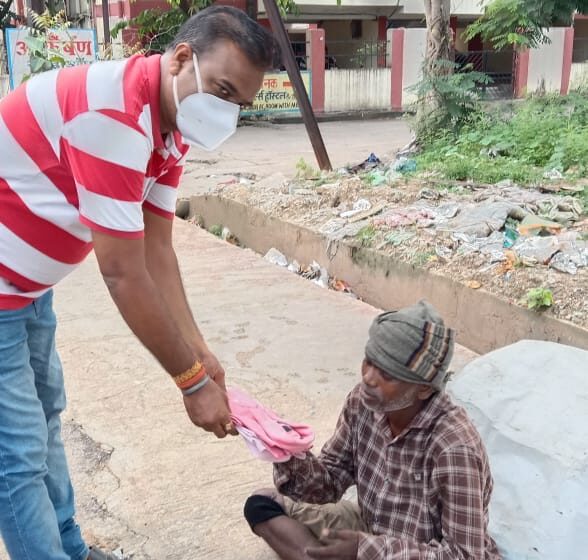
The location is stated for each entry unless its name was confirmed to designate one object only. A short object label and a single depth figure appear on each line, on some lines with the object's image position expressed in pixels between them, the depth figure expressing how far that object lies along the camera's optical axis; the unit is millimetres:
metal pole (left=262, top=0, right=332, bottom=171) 8766
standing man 1566
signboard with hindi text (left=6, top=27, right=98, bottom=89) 10102
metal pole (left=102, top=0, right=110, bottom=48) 14598
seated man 1809
